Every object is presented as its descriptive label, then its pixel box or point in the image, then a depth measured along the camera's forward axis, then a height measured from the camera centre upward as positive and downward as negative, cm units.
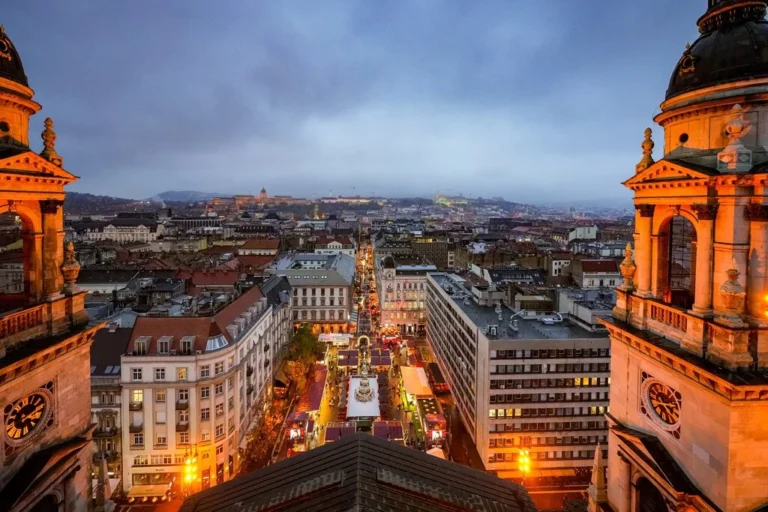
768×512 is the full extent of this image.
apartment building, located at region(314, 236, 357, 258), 16698 -592
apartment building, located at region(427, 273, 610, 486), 5053 -1734
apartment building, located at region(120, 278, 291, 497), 4584 -1626
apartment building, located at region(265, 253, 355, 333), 10119 -1398
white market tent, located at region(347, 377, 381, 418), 5497 -1993
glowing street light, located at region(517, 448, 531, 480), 4219 -2134
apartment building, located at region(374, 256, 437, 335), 10438 -1435
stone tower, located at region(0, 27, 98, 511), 1559 -384
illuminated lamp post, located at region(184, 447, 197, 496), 4322 -2123
